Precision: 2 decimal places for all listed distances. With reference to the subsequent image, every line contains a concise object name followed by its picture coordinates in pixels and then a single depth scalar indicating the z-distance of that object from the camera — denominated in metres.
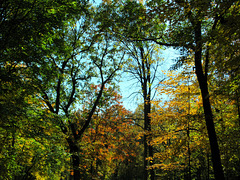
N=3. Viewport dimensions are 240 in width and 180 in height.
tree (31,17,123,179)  9.75
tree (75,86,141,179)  12.57
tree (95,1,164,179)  6.75
